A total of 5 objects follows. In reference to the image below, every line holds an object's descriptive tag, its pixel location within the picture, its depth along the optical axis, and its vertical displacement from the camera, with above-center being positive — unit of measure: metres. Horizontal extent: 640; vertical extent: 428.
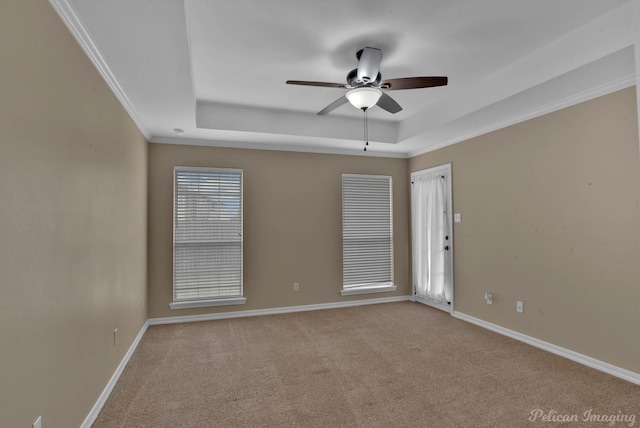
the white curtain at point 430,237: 5.00 -0.25
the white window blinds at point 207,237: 4.68 -0.20
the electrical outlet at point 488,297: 4.19 -0.95
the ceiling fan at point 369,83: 2.75 +1.13
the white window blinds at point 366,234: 5.50 -0.21
